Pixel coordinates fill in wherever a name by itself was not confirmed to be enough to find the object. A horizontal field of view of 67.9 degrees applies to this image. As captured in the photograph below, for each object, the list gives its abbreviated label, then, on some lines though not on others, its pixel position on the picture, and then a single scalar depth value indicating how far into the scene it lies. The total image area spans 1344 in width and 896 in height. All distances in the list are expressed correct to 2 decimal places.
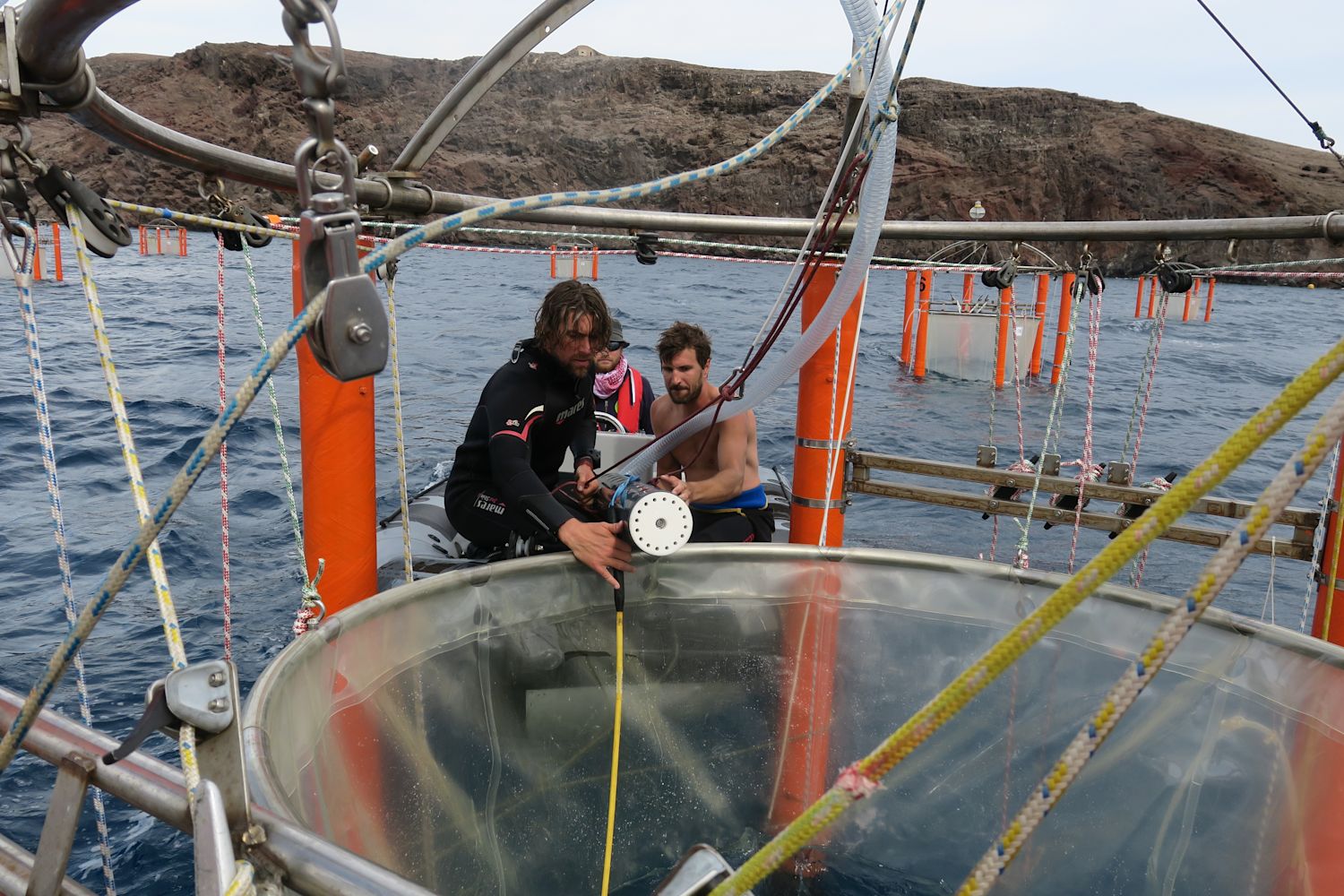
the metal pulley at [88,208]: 1.50
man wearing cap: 5.78
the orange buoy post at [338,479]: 2.66
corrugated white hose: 2.71
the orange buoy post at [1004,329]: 15.48
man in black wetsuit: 2.72
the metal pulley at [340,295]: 1.07
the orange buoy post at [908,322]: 18.19
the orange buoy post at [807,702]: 2.61
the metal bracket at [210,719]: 1.05
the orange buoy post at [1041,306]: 17.05
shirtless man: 3.84
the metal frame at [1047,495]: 4.00
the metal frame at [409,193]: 1.27
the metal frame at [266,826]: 1.00
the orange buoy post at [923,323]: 16.42
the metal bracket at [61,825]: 1.12
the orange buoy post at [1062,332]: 16.38
